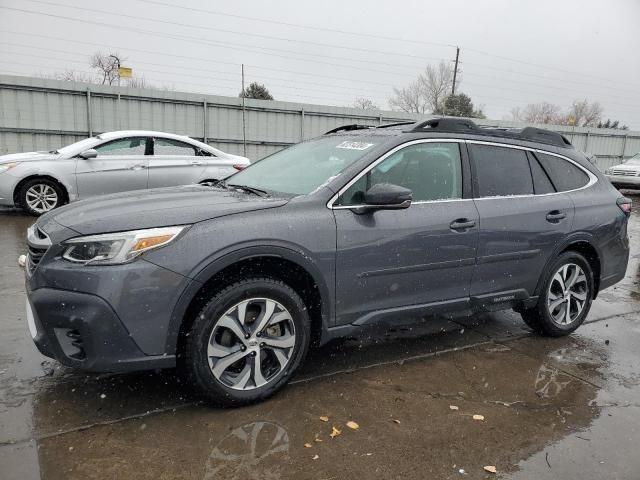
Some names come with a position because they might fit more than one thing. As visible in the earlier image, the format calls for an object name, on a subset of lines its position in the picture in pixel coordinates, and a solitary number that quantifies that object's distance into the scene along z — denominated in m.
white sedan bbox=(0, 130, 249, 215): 8.61
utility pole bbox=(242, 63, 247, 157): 15.95
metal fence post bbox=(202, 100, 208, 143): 15.27
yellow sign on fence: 14.74
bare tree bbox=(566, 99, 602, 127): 64.50
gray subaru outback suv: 2.65
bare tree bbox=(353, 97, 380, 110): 45.86
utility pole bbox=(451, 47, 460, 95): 49.62
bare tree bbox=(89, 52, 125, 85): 38.53
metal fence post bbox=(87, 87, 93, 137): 13.80
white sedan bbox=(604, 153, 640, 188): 17.77
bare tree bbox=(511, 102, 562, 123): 65.13
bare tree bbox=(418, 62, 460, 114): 50.00
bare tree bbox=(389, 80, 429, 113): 50.44
